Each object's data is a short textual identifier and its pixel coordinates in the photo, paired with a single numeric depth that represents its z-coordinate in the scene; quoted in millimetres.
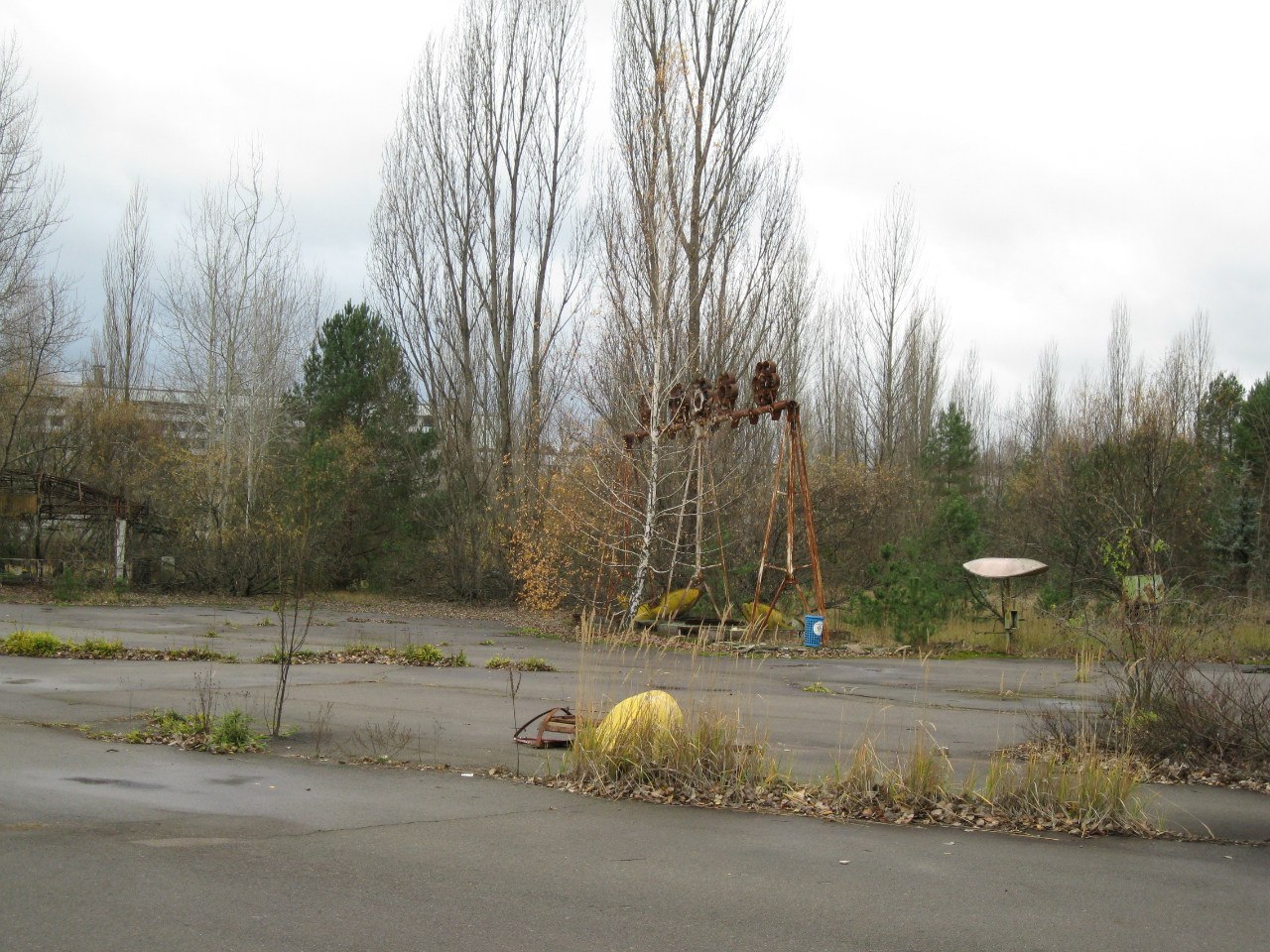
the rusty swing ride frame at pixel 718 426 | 19531
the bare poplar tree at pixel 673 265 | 22250
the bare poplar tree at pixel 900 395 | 46469
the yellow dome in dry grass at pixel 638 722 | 8031
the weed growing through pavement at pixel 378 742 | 8938
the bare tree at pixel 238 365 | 37500
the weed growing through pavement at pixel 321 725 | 9375
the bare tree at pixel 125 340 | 54406
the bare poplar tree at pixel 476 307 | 33312
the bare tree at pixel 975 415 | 57812
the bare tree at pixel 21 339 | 29547
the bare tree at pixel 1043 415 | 50531
